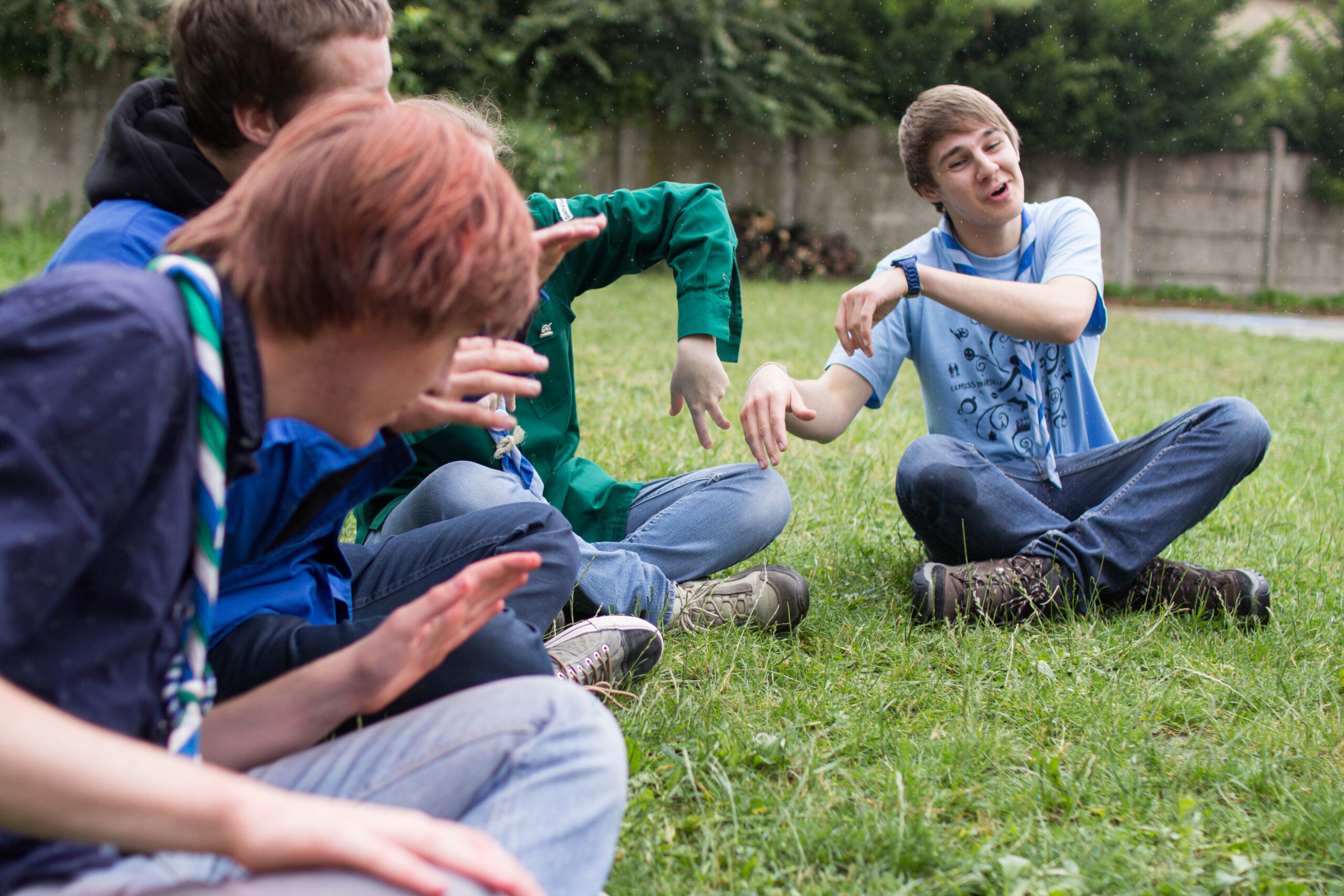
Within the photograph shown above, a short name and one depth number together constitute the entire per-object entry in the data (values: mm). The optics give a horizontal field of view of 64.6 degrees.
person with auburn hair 790
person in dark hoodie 1311
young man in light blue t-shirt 2215
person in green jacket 2074
